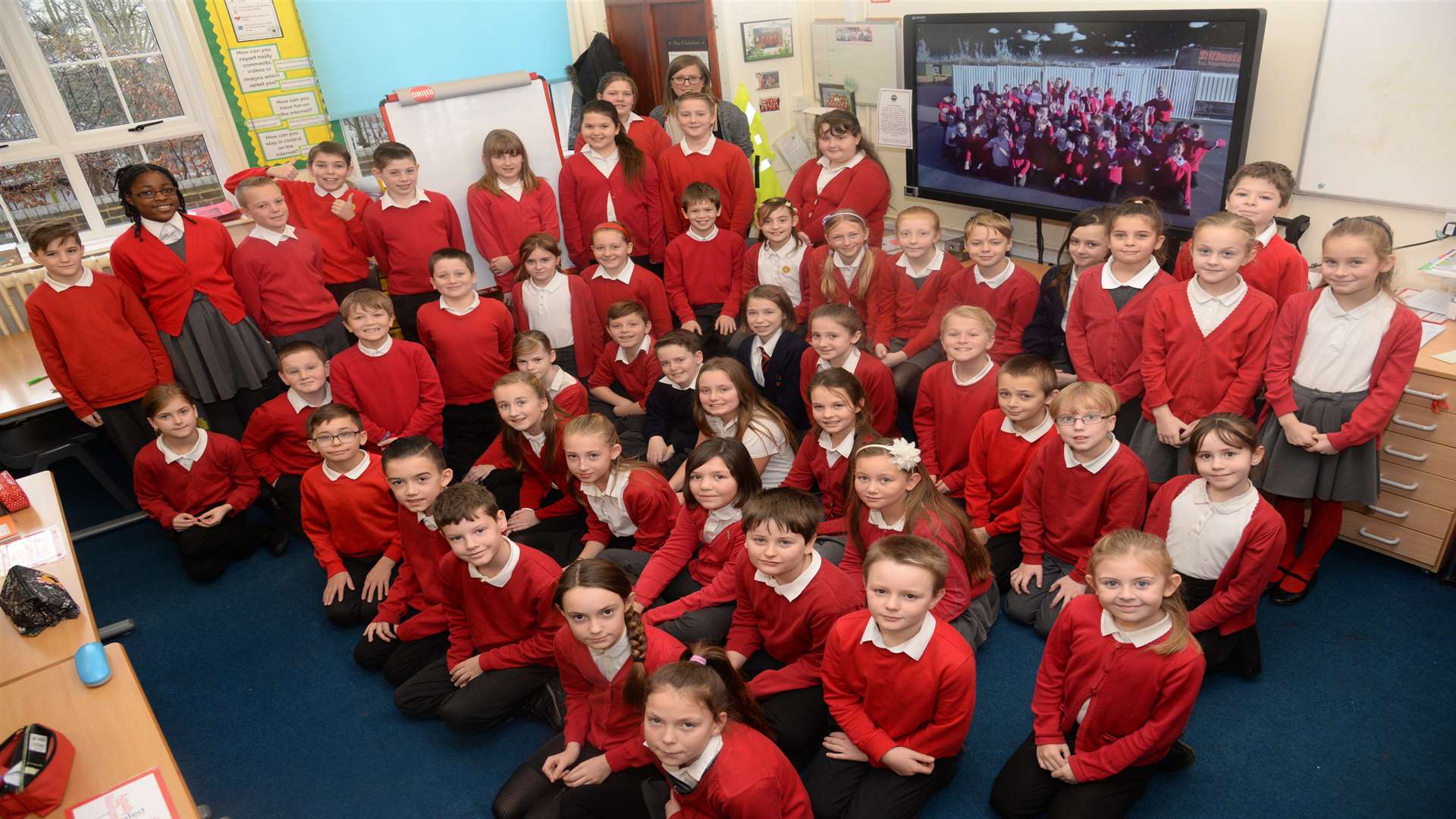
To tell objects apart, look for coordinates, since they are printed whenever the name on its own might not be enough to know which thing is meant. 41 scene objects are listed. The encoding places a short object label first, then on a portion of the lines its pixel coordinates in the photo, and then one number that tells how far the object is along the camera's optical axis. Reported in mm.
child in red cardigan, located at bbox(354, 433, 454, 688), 2760
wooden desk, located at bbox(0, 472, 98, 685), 2162
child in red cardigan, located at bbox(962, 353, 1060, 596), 2764
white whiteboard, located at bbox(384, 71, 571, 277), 4379
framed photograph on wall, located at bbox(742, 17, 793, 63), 5211
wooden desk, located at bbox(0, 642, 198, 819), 1820
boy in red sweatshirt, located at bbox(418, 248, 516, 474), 3668
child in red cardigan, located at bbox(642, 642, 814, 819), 1798
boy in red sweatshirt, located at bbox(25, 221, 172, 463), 3418
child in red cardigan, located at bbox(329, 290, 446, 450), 3500
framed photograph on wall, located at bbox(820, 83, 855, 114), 5102
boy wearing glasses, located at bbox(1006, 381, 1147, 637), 2537
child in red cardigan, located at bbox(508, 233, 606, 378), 3844
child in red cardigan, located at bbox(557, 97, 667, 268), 4203
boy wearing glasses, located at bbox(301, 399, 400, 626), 3059
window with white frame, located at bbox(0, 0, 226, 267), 4508
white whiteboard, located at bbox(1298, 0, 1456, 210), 2961
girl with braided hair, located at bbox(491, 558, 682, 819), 2131
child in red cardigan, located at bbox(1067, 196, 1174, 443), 3002
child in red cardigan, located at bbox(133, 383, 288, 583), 3344
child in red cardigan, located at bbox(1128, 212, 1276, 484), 2688
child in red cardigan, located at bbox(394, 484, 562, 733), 2422
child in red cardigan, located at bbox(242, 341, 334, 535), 3395
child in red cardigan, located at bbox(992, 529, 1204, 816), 1960
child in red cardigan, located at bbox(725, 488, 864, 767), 2238
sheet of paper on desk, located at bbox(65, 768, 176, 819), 1735
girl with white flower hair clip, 2445
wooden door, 5207
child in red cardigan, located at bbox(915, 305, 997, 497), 2979
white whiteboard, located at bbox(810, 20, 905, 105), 4711
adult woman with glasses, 4406
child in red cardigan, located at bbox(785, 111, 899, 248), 4109
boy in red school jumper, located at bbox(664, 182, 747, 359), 4098
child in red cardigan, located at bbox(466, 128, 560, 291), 4270
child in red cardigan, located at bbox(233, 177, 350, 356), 3693
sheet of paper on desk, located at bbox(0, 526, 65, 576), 2535
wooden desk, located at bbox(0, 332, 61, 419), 3658
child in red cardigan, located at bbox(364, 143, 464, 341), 4035
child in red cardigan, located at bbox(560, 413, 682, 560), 2803
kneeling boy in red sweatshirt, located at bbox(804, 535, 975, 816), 1988
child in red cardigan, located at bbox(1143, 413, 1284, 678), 2299
